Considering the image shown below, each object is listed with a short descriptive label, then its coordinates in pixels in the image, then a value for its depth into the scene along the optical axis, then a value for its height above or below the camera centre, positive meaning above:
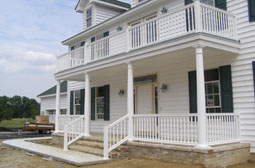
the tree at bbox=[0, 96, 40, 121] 71.38 +0.07
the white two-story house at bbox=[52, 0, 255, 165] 8.41 +1.34
